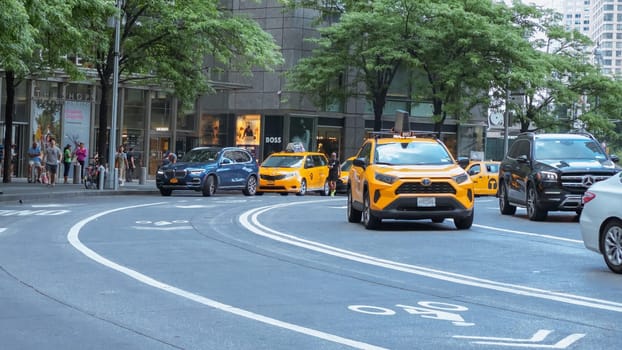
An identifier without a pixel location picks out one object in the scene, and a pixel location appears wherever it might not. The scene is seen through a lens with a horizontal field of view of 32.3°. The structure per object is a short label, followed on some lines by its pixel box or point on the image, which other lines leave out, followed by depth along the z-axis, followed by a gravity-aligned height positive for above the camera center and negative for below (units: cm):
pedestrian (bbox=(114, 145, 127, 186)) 4422 -139
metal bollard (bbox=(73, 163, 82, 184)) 4259 -188
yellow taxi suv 1861 -83
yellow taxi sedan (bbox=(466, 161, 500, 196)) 4556 -141
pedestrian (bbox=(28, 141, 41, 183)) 4158 -143
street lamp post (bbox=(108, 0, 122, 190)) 3584 +49
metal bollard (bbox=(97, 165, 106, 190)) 3709 -166
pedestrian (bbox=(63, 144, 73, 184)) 4344 -140
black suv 2155 -52
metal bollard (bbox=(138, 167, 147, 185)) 4572 -202
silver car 1238 -86
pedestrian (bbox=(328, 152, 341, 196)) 4330 -151
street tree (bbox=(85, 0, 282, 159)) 3744 +312
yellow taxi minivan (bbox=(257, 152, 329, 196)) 3997 -146
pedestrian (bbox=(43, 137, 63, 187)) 3856 -125
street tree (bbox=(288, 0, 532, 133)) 4838 +416
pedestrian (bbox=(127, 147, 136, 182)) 4959 -169
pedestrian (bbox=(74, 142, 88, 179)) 4341 -113
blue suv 3562 -138
